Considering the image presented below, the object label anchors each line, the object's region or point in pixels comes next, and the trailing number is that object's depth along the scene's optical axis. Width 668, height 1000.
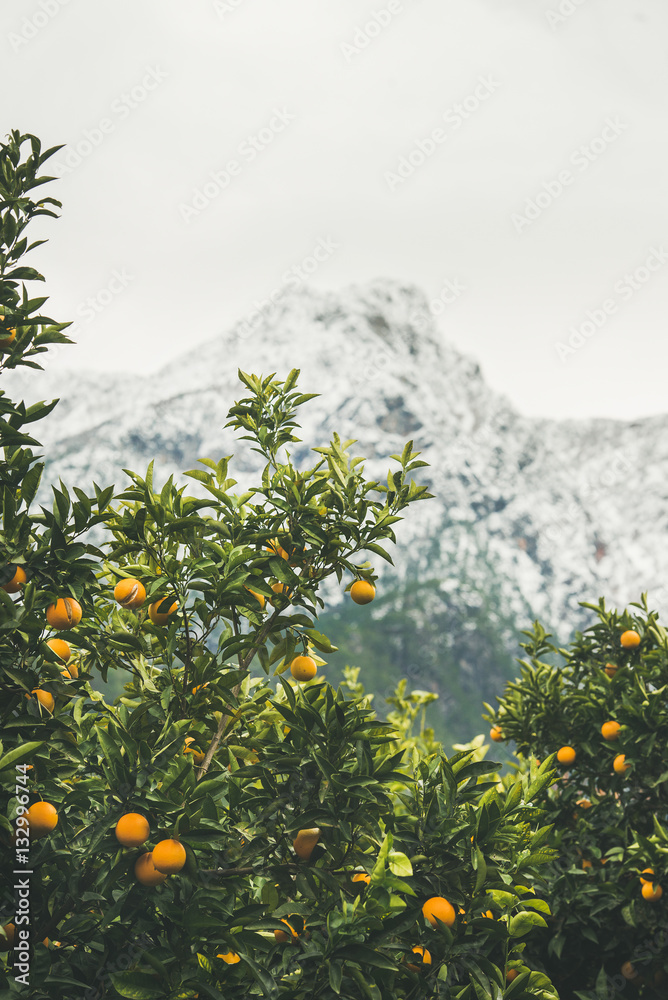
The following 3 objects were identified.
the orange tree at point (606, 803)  4.50
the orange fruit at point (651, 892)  4.31
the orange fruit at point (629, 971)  4.61
